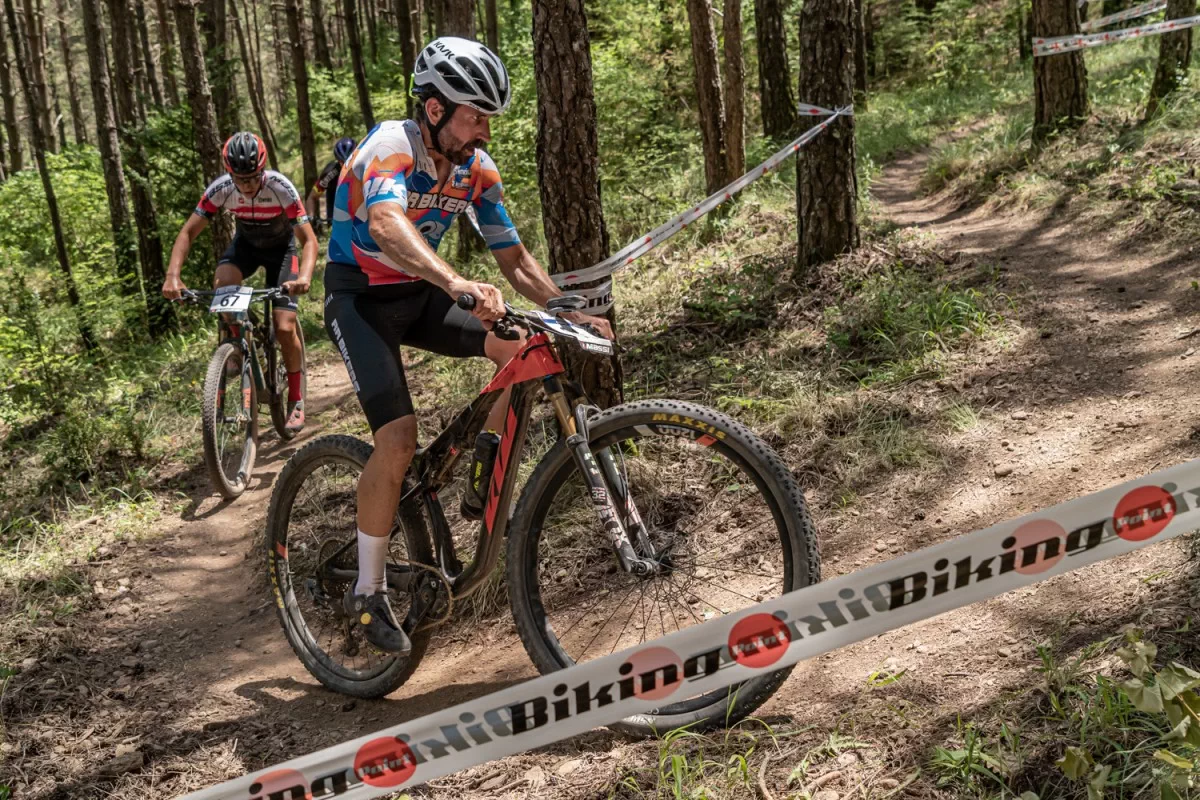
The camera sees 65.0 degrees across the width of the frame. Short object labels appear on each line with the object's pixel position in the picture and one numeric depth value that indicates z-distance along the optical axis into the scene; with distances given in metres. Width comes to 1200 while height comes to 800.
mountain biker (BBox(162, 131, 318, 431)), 7.38
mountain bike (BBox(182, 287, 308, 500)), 7.05
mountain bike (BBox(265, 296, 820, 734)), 3.48
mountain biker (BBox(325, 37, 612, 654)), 3.73
